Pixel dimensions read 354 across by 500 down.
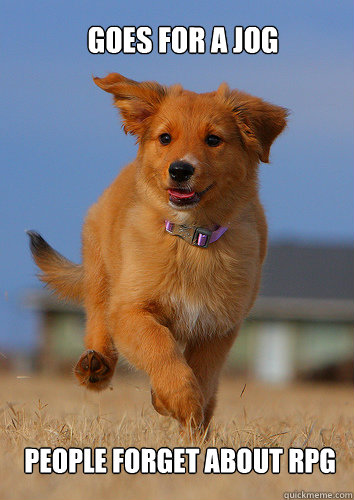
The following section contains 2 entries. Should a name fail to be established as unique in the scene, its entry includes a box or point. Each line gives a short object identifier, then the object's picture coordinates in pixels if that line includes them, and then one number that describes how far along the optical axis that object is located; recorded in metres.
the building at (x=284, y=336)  43.75
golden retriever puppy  8.87
